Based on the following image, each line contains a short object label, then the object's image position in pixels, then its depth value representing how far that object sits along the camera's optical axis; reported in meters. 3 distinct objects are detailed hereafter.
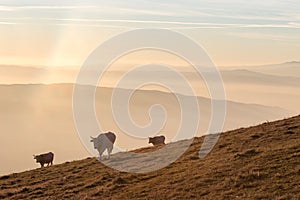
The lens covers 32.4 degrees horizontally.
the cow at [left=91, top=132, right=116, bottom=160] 36.78
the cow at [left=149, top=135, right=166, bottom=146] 44.31
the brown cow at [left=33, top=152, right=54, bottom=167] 40.91
